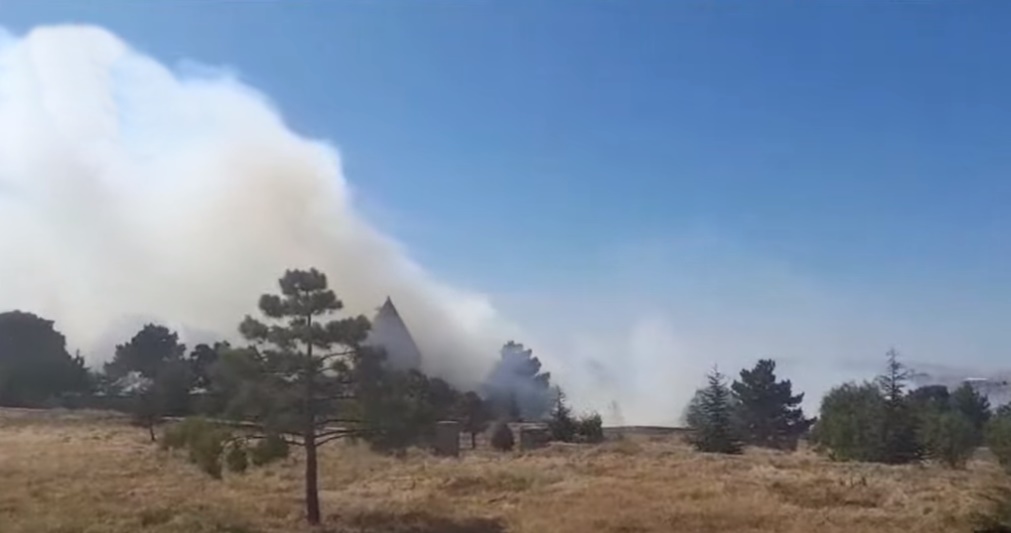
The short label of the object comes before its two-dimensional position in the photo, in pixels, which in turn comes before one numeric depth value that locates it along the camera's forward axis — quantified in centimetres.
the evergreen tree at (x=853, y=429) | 5688
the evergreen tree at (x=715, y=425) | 5969
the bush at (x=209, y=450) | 2864
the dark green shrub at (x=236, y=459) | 2867
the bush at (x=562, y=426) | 6462
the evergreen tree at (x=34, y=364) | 7681
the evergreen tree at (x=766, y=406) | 8450
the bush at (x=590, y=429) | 6544
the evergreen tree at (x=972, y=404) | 7706
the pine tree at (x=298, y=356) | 2966
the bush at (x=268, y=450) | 2883
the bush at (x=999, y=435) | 4201
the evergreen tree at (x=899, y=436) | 5691
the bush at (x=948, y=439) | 5350
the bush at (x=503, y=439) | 5631
